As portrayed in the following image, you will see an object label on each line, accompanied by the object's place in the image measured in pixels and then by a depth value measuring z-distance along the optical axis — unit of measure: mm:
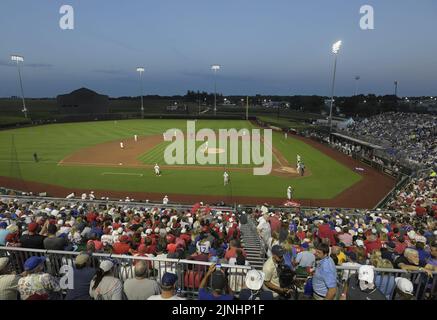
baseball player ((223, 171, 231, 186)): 26156
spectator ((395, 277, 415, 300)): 4406
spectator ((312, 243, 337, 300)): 5020
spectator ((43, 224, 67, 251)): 7082
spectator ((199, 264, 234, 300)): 4129
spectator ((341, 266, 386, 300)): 4602
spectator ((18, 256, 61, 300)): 4523
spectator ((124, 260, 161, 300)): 4664
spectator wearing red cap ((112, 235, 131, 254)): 7676
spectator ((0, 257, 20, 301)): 4484
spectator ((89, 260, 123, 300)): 4602
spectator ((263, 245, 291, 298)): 5363
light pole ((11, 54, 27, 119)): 68250
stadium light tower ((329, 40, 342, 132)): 44438
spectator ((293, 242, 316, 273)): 6643
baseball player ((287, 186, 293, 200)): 22714
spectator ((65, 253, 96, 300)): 4848
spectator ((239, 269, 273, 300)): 4556
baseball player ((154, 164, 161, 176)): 28958
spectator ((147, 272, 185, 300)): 4043
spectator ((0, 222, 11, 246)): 8172
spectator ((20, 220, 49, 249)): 7195
